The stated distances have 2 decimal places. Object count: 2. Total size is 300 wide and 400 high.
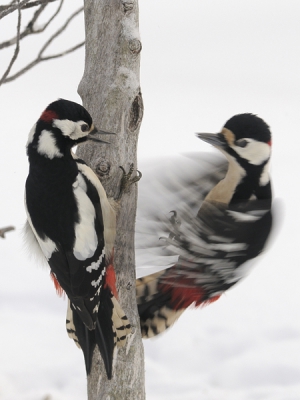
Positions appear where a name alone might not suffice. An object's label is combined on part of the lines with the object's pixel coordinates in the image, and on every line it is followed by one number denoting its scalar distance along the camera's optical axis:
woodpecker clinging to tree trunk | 4.56
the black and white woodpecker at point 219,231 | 4.57
